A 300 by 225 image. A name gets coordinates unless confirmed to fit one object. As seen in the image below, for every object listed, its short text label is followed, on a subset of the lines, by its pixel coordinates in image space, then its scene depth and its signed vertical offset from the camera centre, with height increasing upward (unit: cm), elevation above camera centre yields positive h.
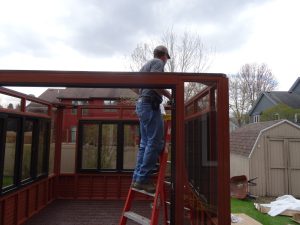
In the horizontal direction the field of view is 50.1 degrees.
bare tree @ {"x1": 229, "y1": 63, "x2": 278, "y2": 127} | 3734 +729
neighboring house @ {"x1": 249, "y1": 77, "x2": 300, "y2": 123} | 2816 +442
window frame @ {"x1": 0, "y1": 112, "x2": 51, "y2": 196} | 545 -13
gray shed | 1187 -46
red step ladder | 274 -49
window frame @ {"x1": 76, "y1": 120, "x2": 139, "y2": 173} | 922 +1
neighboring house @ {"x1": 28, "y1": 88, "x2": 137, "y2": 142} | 1183 +397
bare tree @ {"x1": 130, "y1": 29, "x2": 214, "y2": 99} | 1939 +524
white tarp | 902 -167
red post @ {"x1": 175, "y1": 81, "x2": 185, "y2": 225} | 278 -11
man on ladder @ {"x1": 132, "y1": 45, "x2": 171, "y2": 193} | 308 +23
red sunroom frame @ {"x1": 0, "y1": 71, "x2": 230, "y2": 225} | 268 +49
